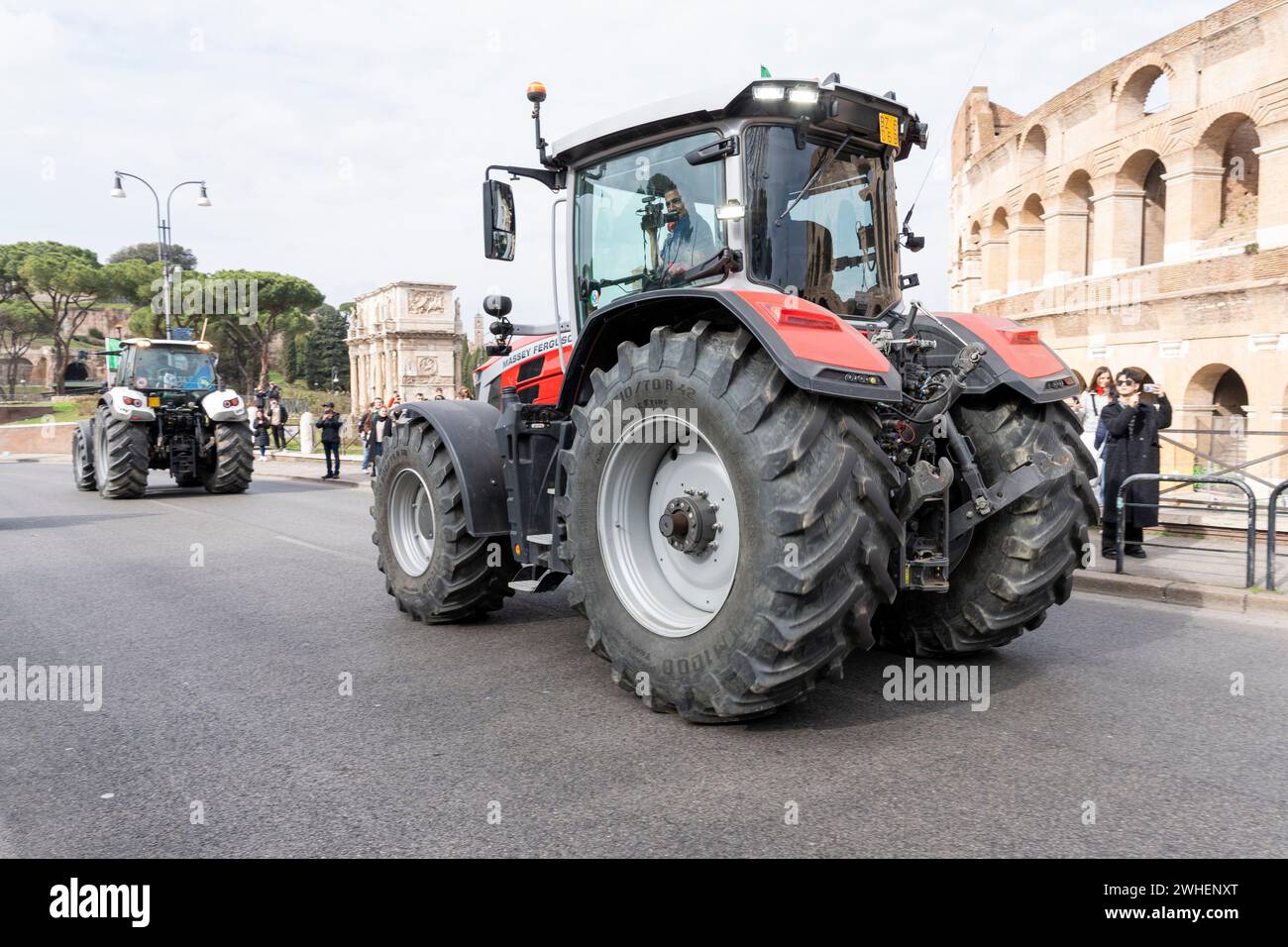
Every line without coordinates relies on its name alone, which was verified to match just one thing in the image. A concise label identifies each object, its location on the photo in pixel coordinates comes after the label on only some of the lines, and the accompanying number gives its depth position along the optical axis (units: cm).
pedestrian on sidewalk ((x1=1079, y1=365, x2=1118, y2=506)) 994
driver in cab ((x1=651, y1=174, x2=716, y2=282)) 468
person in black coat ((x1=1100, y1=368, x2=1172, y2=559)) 897
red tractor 373
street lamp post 2695
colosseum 1773
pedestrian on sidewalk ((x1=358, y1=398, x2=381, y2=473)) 2070
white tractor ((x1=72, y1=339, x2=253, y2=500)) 1580
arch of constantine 5428
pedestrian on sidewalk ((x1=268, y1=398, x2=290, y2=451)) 3155
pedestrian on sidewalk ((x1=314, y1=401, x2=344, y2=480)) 2125
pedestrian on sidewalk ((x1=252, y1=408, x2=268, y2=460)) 2808
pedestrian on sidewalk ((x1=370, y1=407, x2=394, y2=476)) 2027
